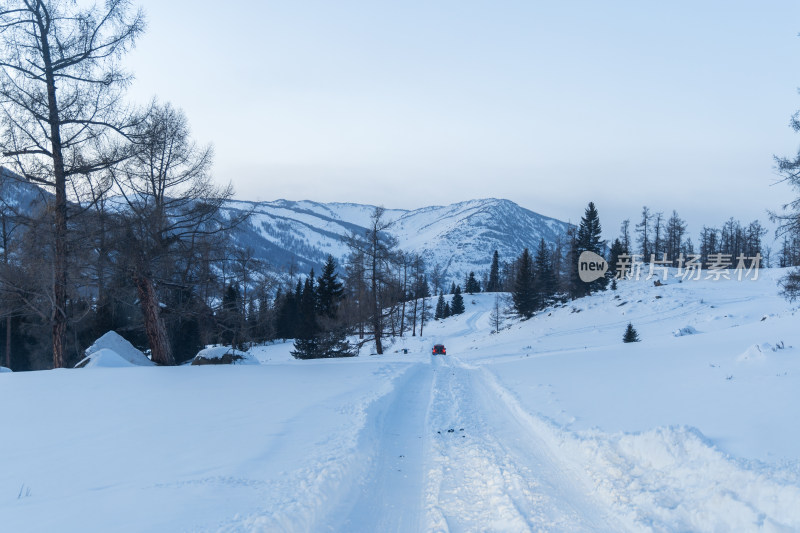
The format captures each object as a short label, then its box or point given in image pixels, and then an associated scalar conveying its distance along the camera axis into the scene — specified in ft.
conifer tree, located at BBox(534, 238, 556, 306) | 186.60
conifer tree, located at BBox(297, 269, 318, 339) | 104.28
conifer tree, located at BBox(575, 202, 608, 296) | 176.86
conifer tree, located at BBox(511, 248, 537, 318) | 175.64
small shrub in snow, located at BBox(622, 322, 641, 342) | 86.06
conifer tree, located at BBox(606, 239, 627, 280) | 194.29
